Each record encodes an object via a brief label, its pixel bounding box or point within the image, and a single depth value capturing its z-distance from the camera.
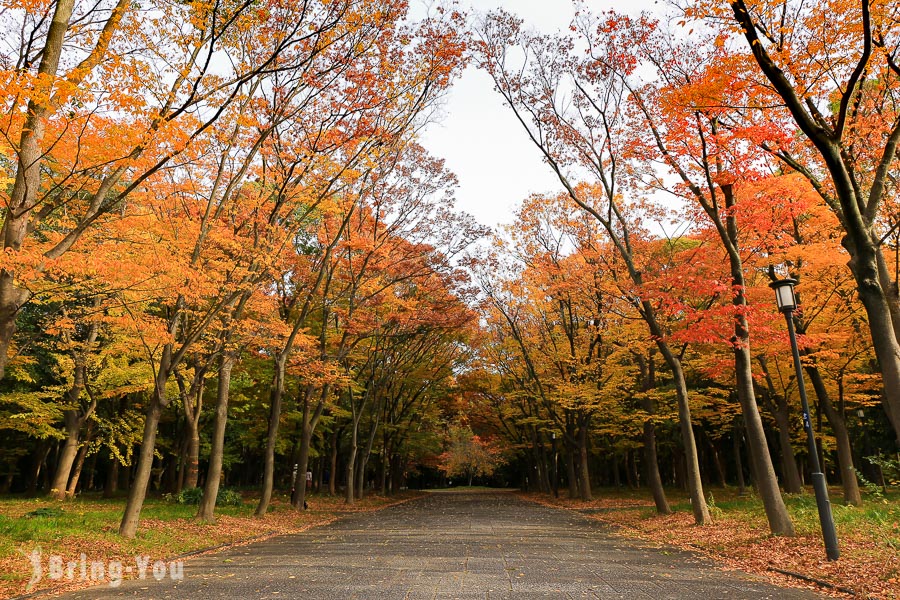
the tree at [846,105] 6.16
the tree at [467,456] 59.12
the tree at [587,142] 12.75
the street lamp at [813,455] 7.70
